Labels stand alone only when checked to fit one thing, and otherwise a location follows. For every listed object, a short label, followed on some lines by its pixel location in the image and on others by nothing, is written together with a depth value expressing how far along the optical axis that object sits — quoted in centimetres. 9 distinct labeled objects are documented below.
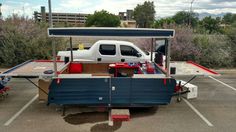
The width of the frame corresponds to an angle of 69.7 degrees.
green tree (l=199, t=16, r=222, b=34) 4310
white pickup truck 758
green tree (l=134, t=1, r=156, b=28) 5136
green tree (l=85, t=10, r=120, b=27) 5630
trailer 441
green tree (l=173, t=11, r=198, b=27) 4813
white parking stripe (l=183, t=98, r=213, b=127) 475
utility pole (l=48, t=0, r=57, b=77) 1188
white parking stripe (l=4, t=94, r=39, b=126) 467
